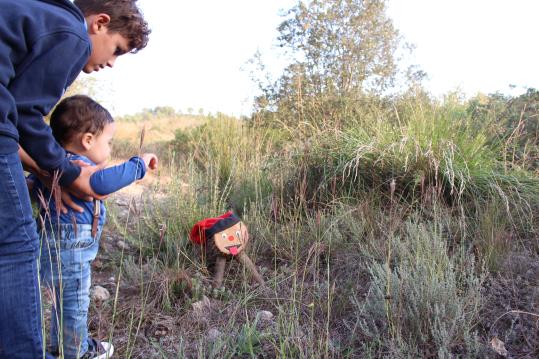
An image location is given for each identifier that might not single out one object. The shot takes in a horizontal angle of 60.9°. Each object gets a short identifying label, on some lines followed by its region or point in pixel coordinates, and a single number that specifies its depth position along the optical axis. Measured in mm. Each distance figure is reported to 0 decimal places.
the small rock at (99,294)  2754
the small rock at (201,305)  2513
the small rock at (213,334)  2208
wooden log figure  2764
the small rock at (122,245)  3584
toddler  1917
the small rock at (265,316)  2443
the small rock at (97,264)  3332
